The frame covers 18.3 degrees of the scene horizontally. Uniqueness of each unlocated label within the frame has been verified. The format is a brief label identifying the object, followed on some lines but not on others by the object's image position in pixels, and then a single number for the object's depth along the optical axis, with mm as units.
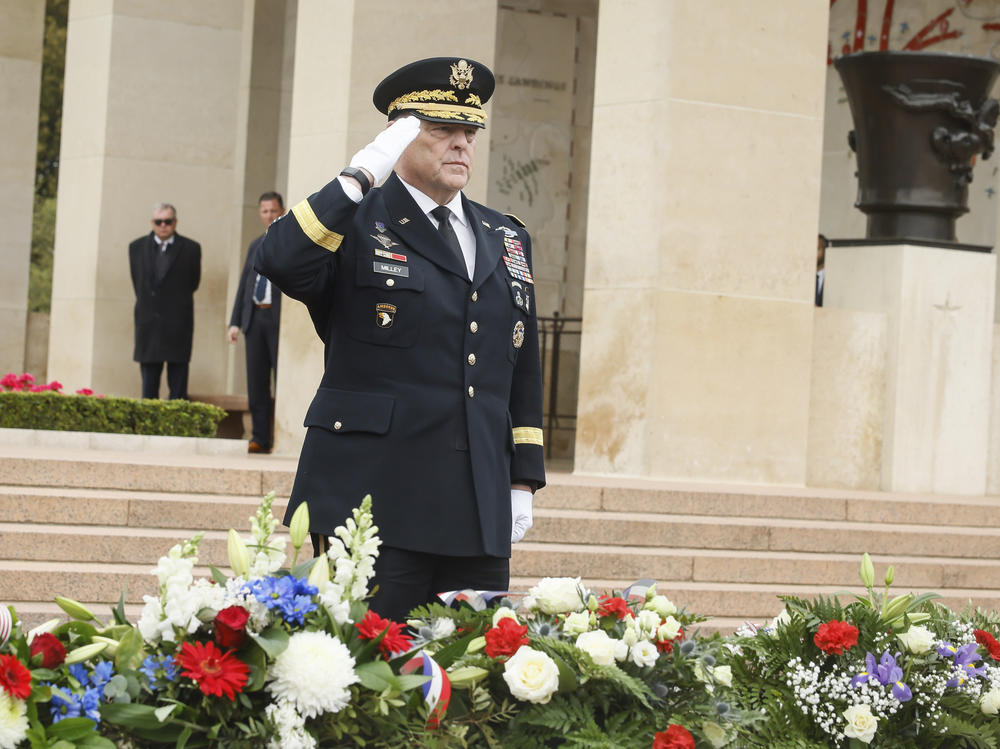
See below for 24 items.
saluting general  7367
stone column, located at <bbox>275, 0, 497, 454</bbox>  22362
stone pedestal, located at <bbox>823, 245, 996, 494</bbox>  21757
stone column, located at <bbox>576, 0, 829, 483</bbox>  20169
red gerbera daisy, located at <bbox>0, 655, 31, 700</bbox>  4748
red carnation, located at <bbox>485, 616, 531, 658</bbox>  5727
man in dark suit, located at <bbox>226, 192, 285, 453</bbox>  23496
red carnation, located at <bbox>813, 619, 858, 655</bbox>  6898
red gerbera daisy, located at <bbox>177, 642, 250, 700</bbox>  4899
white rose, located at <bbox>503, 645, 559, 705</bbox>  5560
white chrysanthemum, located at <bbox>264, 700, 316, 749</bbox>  4933
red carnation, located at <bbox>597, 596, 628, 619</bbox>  6218
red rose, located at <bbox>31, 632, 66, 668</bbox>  4997
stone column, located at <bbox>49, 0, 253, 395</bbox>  27457
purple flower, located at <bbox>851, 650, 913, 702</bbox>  6724
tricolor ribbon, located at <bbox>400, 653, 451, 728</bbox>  5314
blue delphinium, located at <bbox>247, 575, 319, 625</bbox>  5133
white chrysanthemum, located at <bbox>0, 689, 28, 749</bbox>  4683
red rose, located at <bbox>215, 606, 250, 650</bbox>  5005
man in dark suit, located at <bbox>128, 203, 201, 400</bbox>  26202
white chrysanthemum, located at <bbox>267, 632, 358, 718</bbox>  4986
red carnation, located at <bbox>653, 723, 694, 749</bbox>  5560
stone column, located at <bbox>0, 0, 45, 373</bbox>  33354
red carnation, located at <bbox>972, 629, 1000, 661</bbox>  7367
